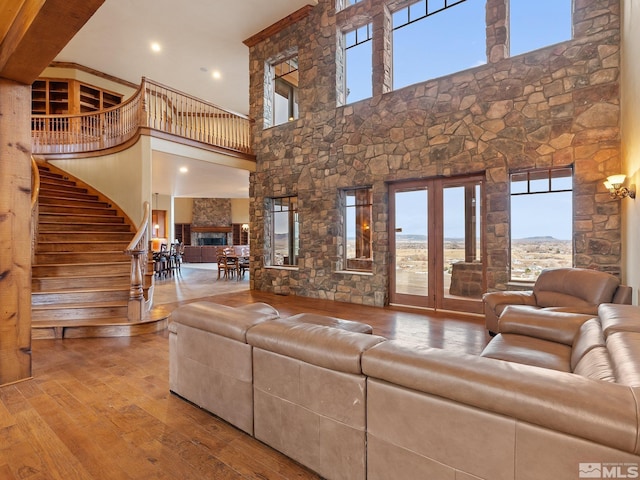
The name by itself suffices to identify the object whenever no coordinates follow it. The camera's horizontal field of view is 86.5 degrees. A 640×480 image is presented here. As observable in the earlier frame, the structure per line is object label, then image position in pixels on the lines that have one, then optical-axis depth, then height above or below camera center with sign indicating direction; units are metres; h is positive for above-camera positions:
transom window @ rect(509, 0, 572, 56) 4.37 +2.84
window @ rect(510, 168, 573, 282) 4.37 +0.21
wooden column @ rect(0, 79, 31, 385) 2.63 +0.05
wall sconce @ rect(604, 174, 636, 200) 3.32 +0.50
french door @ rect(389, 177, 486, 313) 5.03 -0.10
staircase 4.02 -0.42
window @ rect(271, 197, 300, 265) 7.21 +0.15
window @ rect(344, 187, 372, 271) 6.24 +0.16
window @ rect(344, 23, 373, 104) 6.08 +3.21
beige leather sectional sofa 0.93 -0.58
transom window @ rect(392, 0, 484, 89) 5.04 +3.14
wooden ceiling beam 1.88 +1.27
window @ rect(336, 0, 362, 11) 6.32 +4.41
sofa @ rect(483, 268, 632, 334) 3.19 -0.57
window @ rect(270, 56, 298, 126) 7.68 +3.54
